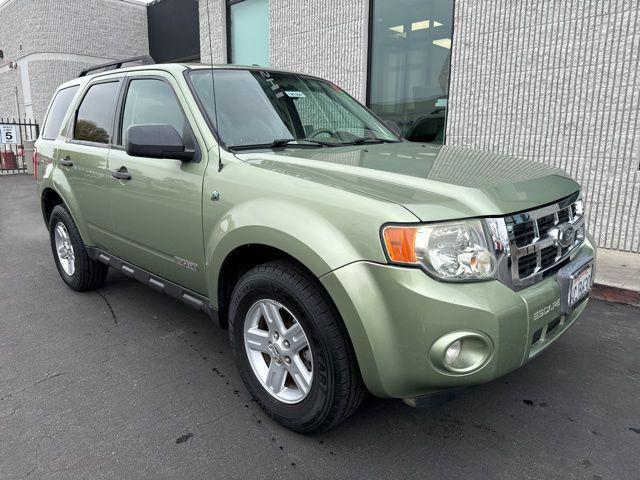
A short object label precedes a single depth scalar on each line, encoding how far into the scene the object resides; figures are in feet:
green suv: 6.20
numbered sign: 48.70
